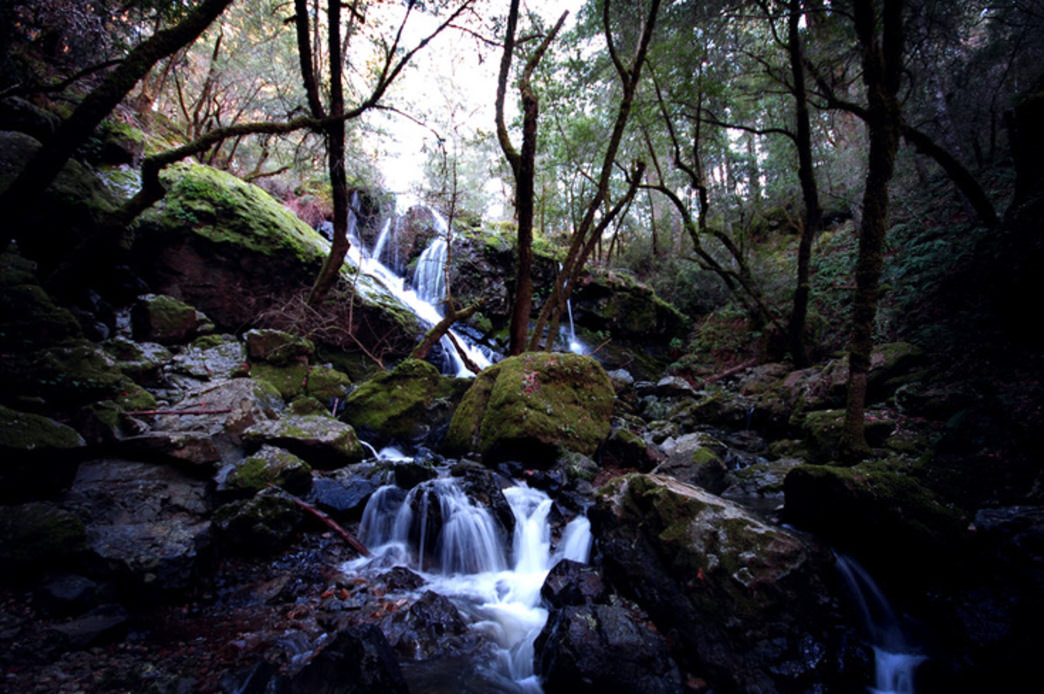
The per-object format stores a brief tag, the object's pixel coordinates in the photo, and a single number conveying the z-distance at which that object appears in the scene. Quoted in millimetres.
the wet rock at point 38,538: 2744
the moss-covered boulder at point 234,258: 8531
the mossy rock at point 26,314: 4152
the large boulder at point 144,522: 3096
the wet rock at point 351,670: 2277
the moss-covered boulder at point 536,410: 6219
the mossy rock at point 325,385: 7906
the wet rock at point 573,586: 3604
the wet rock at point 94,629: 2516
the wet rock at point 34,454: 3061
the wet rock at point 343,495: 4773
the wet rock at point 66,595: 2670
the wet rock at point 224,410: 5160
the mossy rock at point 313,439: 5336
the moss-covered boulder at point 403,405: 7602
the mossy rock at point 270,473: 4371
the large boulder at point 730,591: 2652
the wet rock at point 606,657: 2562
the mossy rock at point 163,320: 7227
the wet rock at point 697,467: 5840
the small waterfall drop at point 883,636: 2744
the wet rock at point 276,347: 7629
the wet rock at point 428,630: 3145
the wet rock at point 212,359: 6742
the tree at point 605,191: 8047
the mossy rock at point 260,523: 3816
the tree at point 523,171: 7512
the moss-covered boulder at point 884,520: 2975
